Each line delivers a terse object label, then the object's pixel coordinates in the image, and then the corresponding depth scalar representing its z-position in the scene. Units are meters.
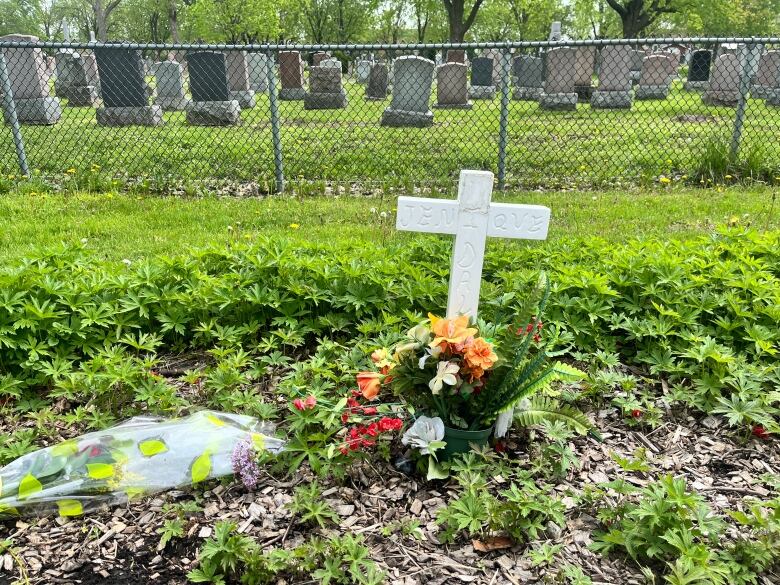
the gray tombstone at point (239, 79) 14.56
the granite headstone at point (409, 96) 11.04
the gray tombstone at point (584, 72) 14.02
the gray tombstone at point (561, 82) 13.98
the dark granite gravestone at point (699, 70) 19.31
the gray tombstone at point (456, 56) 16.70
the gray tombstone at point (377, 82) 16.42
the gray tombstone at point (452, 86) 13.48
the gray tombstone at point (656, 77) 16.58
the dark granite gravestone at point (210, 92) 11.17
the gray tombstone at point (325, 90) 14.73
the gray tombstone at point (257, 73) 16.17
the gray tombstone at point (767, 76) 14.38
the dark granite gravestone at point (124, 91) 10.66
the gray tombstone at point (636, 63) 23.27
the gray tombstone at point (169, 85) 13.66
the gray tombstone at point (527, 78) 17.08
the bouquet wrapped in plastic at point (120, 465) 2.35
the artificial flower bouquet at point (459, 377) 2.40
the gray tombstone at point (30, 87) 11.62
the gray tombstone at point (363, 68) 23.73
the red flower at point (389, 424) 2.47
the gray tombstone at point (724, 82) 14.94
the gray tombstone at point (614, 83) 14.19
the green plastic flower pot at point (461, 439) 2.51
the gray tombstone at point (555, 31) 16.91
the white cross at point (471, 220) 2.60
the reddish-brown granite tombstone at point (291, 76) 15.69
